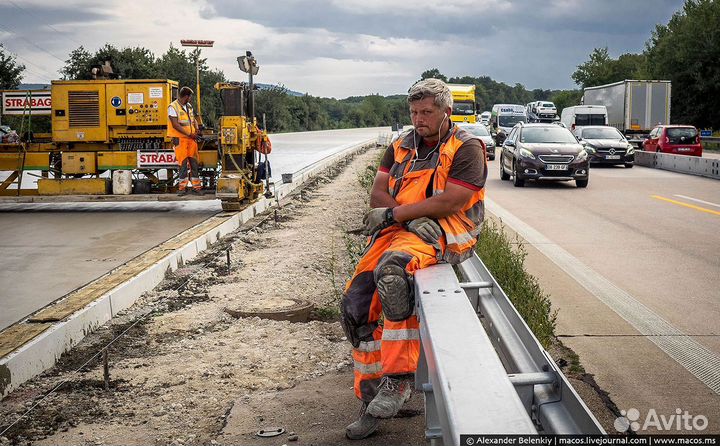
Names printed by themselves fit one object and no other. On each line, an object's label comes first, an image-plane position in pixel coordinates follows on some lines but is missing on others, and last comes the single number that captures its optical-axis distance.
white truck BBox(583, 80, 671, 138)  46.84
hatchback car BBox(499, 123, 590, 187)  22.52
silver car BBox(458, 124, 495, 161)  34.03
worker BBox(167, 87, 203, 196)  15.59
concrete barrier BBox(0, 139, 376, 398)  5.96
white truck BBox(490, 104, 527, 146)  51.46
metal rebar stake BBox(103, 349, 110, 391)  5.79
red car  35.50
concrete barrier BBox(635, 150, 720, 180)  26.78
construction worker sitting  4.55
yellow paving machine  16.77
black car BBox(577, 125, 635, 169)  31.03
